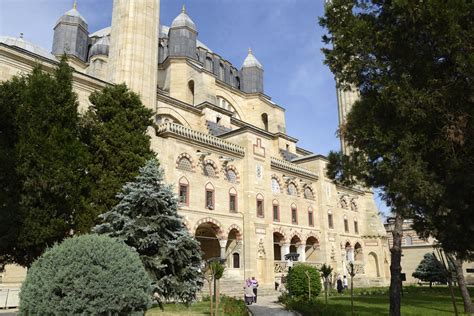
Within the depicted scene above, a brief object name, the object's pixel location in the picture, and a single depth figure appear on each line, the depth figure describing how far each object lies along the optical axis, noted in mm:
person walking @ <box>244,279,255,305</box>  17547
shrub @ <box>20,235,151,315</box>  6328
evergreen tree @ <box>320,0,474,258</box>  6852
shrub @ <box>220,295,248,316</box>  12402
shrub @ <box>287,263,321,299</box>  17984
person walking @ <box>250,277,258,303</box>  18527
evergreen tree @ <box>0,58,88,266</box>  10664
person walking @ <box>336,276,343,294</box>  25873
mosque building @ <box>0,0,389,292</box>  22234
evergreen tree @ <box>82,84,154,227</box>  12938
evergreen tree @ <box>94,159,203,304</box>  11352
